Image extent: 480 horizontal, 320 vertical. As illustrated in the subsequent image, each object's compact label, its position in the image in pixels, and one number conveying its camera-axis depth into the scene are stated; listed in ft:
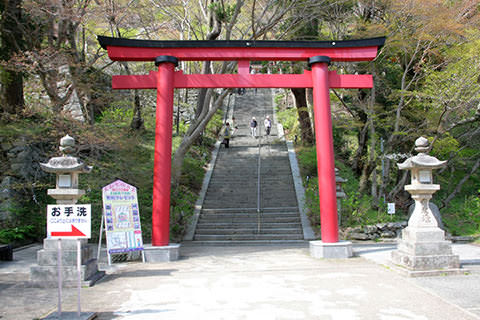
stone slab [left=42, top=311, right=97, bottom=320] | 15.19
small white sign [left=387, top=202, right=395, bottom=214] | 39.99
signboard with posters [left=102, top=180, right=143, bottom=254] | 27.68
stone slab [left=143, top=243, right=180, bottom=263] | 29.04
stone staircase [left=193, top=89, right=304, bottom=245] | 41.98
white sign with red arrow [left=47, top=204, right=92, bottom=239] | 16.97
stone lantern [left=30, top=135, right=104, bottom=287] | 21.86
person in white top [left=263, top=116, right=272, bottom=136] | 76.23
